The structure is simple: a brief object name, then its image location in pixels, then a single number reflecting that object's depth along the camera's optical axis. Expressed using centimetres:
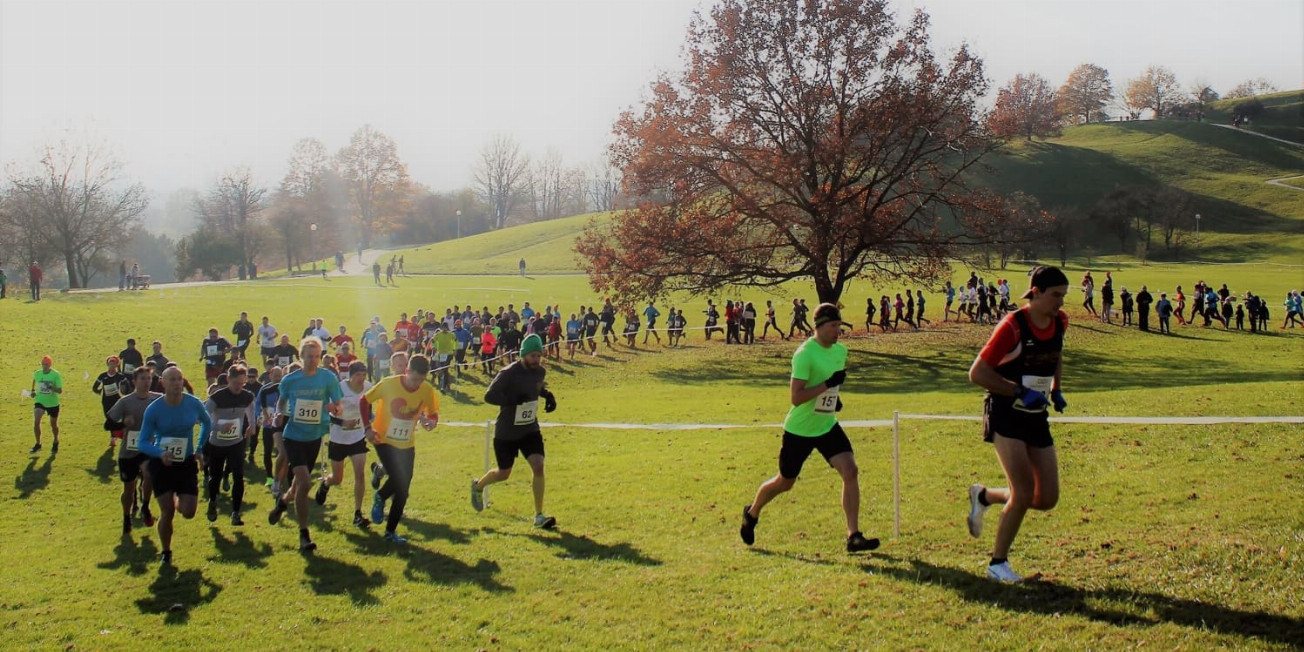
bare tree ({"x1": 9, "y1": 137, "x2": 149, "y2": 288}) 5859
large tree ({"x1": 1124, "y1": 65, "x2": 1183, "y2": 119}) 14988
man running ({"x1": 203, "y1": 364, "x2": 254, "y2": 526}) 1091
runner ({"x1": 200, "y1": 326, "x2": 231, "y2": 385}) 2058
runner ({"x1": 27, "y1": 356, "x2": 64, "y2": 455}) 1716
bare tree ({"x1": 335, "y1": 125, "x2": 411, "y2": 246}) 9688
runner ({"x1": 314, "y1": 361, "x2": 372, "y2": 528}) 1036
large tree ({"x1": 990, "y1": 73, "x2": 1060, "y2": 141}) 11377
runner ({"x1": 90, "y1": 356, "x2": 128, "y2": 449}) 1675
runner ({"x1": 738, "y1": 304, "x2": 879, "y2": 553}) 716
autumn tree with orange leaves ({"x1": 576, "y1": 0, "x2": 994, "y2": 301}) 2992
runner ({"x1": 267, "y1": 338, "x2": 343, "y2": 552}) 955
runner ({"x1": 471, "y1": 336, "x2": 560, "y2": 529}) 923
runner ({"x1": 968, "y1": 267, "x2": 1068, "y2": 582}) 598
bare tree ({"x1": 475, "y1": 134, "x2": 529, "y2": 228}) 12862
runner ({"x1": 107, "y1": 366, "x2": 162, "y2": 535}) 1024
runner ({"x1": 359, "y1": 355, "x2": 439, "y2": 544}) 953
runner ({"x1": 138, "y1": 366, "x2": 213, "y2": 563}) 893
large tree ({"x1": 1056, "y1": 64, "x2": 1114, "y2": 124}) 15055
